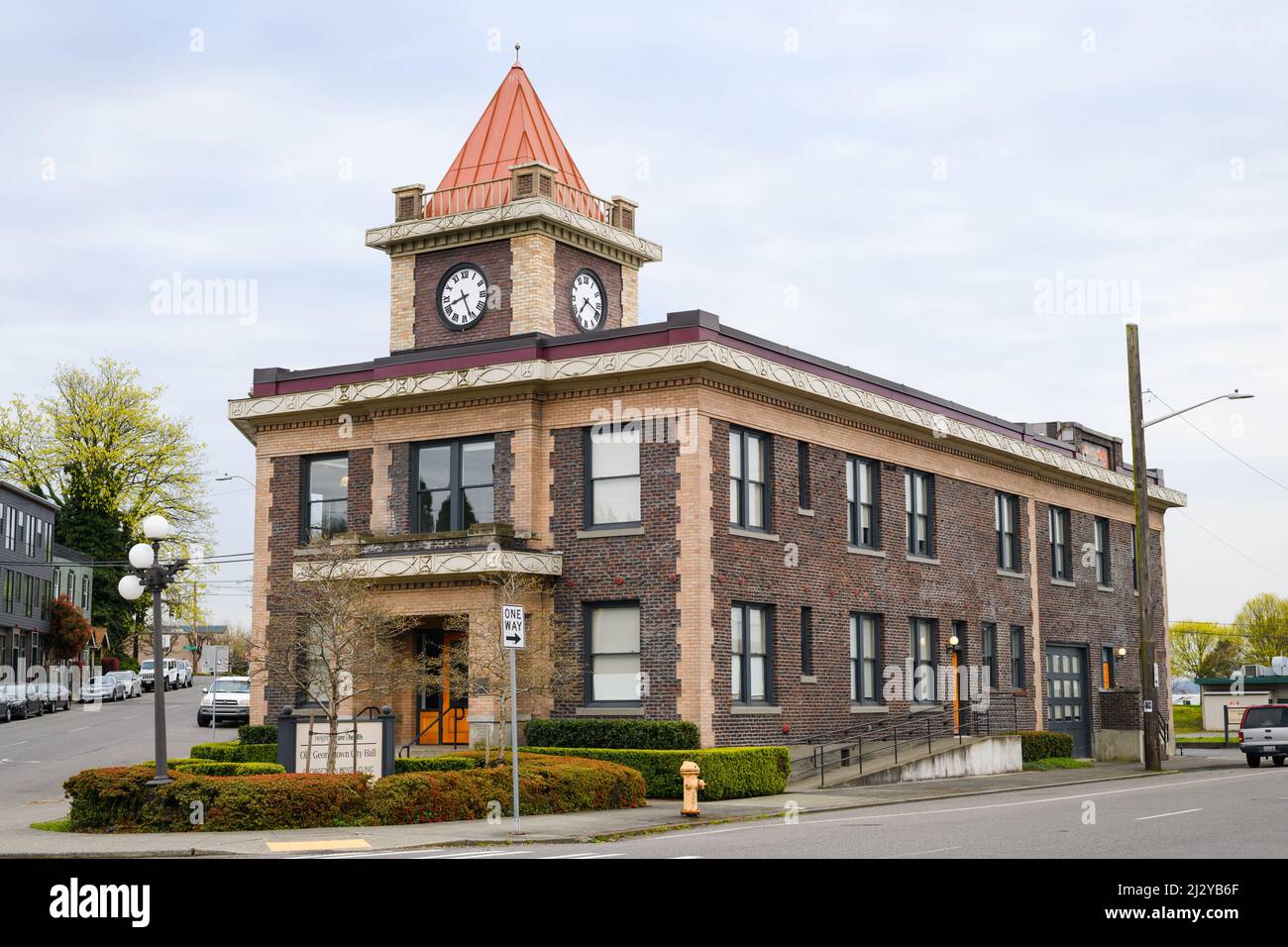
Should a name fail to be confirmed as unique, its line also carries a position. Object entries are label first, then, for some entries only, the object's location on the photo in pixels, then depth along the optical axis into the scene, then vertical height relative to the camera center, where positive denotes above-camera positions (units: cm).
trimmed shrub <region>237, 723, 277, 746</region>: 3366 -229
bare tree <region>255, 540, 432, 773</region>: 2620 -11
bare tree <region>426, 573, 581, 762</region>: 2767 -40
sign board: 2689 -209
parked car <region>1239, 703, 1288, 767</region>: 4059 -300
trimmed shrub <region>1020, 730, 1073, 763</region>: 3856 -320
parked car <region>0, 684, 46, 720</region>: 5458 -250
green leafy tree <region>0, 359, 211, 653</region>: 7369 +888
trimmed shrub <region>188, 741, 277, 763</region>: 3278 -267
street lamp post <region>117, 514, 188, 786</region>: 2091 +81
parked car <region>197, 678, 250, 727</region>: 5016 -236
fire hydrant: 2361 -251
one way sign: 2045 +7
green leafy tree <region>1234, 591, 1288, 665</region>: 11338 -20
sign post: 2041 +2
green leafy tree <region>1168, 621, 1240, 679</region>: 11962 -212
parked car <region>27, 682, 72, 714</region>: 5897 -245
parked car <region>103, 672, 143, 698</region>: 7178 -234
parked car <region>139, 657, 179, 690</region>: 8465 -222
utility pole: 3753 +147
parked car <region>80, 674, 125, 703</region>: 6581 -247
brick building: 2997 +337
